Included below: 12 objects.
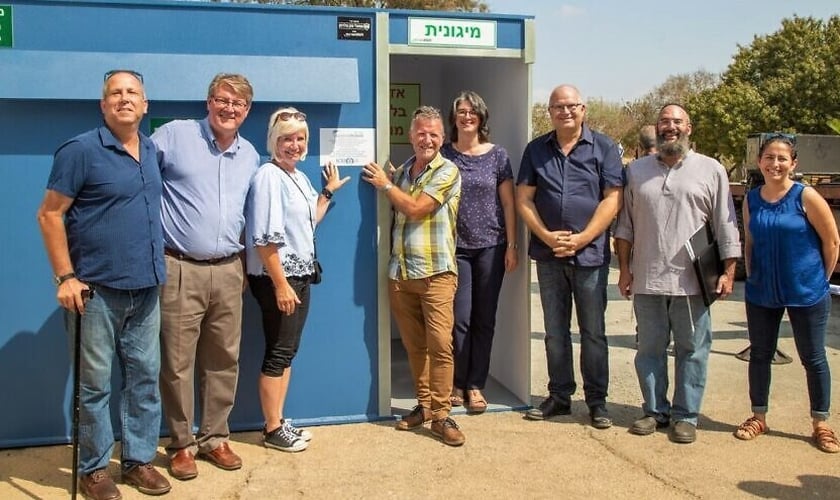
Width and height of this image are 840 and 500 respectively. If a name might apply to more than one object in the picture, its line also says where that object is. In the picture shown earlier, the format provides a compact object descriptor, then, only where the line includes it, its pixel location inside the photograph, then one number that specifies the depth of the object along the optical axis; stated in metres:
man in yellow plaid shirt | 4.38
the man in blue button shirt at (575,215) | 4.59
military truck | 11.75
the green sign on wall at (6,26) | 4.08
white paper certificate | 4.50
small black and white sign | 4.49
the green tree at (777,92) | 27.75
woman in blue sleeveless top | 4.34
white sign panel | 4.62
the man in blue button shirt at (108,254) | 3.38
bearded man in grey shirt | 4.45
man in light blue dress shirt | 3.78
